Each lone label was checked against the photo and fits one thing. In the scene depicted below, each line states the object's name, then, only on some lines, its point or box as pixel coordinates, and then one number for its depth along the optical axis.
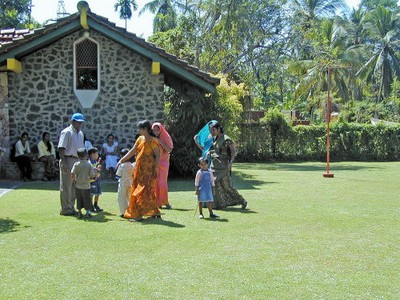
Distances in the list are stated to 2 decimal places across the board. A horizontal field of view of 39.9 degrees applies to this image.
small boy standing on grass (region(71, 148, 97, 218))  9.41
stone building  16.00
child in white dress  9.70
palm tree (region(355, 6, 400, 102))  44.67
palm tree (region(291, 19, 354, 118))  36.61
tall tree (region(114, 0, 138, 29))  59.25
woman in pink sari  10.36
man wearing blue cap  9.64
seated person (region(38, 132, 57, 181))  15.38
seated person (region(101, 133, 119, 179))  15.48
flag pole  17.08
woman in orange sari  9.23
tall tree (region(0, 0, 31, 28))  39.54
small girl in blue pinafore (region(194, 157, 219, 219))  9.50
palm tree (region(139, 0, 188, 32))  35.91
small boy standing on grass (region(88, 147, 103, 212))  10.04
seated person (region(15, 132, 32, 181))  15.33
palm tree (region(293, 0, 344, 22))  46.43
